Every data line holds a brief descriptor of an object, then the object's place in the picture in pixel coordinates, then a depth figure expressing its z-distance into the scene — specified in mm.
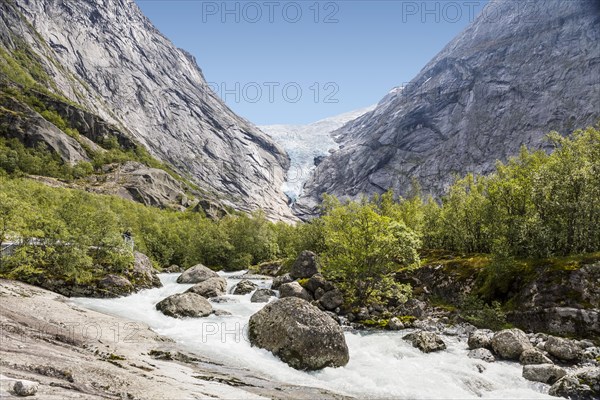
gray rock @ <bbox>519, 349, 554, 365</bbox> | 25406
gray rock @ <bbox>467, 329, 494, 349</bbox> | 28808
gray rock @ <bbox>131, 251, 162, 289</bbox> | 46781
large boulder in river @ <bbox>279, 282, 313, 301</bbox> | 46312
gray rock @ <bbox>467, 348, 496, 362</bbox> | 26738
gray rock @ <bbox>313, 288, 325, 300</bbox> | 45769
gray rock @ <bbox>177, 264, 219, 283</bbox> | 57656
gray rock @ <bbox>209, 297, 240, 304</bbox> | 44875
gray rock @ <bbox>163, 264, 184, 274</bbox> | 82512
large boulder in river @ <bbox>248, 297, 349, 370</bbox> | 24703
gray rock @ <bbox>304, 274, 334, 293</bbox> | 46875
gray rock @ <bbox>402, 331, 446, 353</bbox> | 28578
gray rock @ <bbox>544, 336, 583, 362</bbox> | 26188
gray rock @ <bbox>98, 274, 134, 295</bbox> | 41428
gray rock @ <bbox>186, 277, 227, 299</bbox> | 47219
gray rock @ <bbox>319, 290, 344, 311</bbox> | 42969
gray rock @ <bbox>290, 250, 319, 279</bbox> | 57375
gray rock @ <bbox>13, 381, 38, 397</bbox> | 10562
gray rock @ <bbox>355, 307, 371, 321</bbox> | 39625
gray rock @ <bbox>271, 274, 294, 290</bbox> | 55409
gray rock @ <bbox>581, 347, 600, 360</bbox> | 26047
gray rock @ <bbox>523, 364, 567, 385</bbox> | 22500
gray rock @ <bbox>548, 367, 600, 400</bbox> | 20328
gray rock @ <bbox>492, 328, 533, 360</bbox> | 26812
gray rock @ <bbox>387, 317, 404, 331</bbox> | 36562
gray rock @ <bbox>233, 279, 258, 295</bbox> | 51500
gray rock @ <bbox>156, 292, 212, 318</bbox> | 35906
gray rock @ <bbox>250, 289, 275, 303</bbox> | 46481
